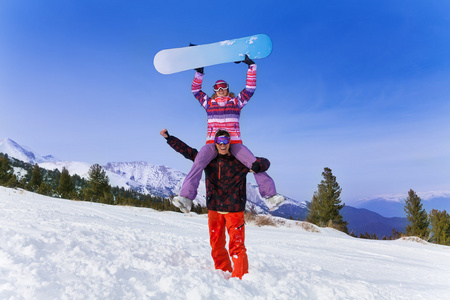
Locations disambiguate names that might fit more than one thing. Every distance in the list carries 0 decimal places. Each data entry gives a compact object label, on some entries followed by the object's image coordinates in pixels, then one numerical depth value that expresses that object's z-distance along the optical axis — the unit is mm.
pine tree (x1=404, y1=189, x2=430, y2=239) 31977
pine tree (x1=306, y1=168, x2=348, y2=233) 32375
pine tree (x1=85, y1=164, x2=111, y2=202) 38475
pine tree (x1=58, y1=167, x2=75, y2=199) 43153
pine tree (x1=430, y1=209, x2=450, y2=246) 28953
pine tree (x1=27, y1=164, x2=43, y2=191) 43634
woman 3654
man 3625
